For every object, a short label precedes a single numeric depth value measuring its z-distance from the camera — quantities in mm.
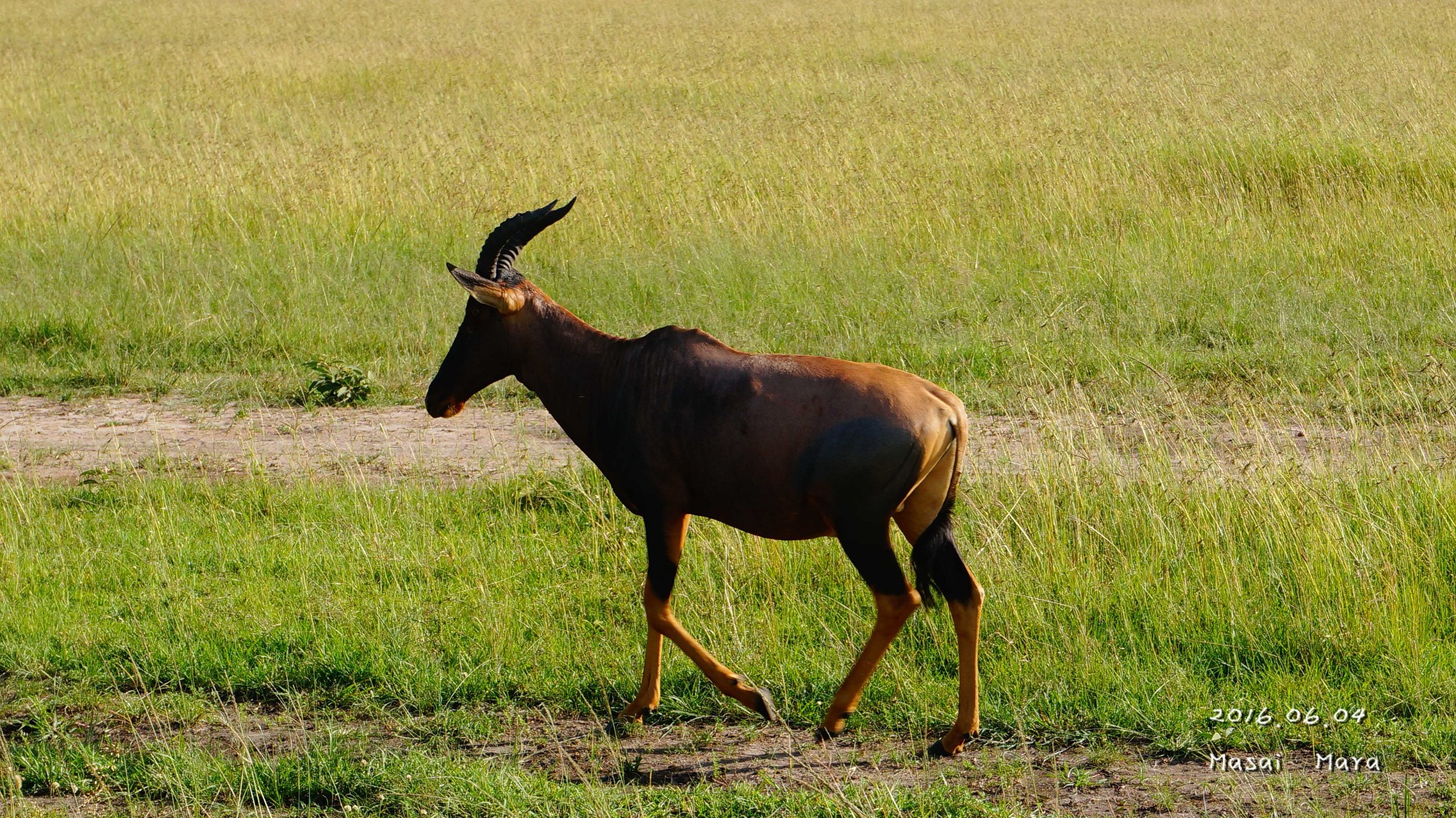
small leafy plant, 17891
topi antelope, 8531
